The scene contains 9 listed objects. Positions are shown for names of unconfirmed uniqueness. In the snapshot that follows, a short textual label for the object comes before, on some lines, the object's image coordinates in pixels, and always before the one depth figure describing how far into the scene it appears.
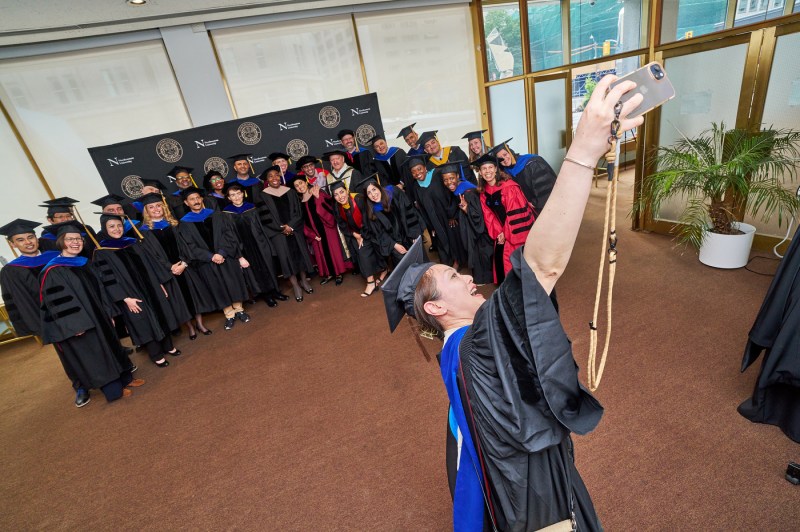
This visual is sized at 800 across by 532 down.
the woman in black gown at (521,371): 0.70
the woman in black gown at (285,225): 5.12
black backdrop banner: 5.61
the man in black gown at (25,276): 3.57
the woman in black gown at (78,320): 3.36
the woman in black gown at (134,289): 3.82
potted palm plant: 3.56
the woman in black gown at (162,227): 4.25
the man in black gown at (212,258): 4.48
